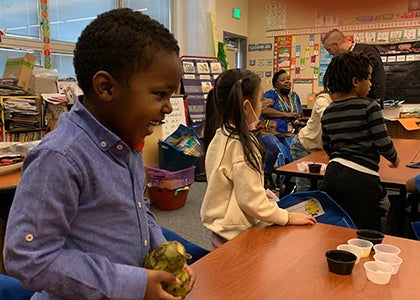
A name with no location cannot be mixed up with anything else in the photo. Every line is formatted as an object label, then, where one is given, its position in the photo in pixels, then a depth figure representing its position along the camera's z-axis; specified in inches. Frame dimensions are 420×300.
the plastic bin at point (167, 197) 145.5
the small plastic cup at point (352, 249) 43.7
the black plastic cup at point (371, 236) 46.7
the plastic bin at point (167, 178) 142.6
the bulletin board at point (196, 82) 202.2
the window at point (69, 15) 178.7
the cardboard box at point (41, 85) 146.5
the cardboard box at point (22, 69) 143.8
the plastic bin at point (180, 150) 147.1
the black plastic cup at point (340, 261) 39.9
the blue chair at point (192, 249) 49.1
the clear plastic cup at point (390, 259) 40.5
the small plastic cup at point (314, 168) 93.7
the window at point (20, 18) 158.4
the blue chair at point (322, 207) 57.1
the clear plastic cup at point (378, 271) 38.4
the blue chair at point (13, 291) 35.1
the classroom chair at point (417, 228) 68.4
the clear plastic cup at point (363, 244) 44.2
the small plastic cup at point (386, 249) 44.3
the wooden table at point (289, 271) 36.5
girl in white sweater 54.1
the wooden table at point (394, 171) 83.4
